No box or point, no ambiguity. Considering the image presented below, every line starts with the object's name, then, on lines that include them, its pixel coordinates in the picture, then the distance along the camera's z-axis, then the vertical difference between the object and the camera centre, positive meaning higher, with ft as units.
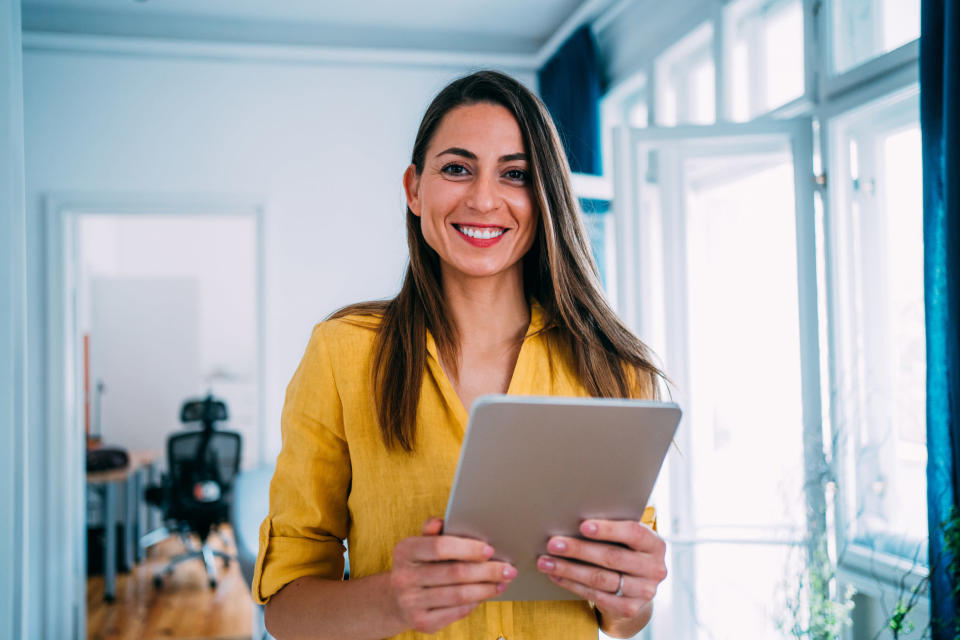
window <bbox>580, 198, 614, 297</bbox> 11.84 +1.66
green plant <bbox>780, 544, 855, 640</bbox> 7.23 -2.79
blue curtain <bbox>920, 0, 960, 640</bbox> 5.81 +0.38
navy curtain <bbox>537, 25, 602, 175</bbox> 13.07 +4.11
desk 15.88 -3.91
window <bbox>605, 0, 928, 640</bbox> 7.76 +0.11
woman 3.45 -0.18
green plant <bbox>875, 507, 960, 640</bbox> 5.59 -1.81
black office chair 16.93 -3.38
